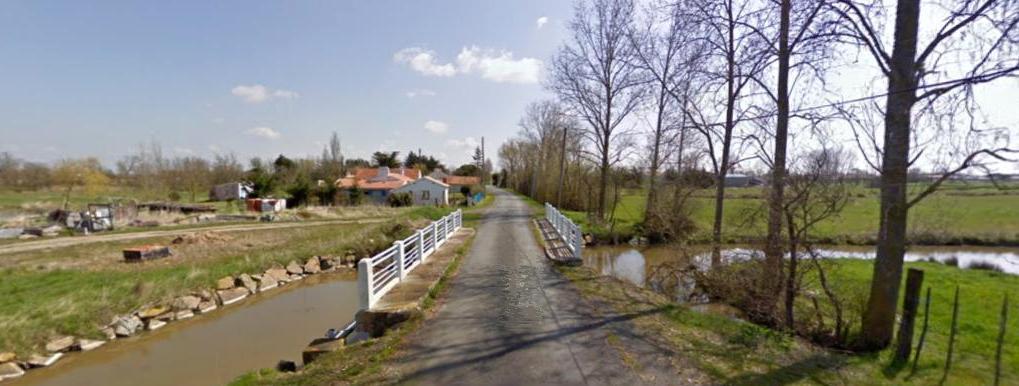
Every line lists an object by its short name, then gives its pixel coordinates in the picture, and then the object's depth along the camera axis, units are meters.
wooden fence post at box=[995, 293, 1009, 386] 4.24
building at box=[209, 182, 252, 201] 45.75
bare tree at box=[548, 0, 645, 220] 22.47
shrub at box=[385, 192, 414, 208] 39.25
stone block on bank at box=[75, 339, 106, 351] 8.42
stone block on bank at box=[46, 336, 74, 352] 8.11
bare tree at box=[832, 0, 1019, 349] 5.36
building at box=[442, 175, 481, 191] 67.69
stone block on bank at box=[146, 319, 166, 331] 9.66
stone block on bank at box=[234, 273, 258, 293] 12.56
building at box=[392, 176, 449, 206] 42.34
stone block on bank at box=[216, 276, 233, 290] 12.00
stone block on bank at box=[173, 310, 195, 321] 10.28
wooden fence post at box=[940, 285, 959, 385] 4.80
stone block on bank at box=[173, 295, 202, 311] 10.53
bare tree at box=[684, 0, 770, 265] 8.54
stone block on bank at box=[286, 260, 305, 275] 14.50
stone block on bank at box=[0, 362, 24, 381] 7.27
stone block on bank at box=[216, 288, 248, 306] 11.58
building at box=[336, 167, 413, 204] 43.81
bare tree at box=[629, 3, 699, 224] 11.69
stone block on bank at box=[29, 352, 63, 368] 7.68
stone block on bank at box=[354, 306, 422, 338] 6.62
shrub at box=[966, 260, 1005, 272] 14.66
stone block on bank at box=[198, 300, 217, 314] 10.87
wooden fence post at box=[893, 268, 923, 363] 5.28
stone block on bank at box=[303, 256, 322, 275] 15.01
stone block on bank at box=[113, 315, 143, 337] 9.16
